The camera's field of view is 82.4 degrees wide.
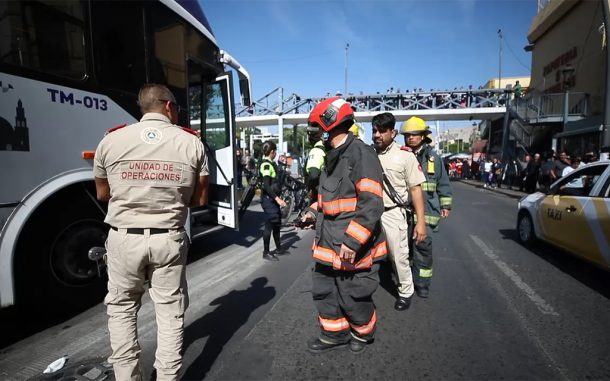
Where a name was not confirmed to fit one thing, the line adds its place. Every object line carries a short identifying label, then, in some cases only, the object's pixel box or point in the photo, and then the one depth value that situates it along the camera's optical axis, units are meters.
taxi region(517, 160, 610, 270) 3.93
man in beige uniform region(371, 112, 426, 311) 3.29
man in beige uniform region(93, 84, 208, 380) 2.00
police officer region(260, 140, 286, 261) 5.38
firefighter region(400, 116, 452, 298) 3.69
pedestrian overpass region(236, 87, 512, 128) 24.02
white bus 2.79
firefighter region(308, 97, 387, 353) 2.34
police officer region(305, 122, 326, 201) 3.02
